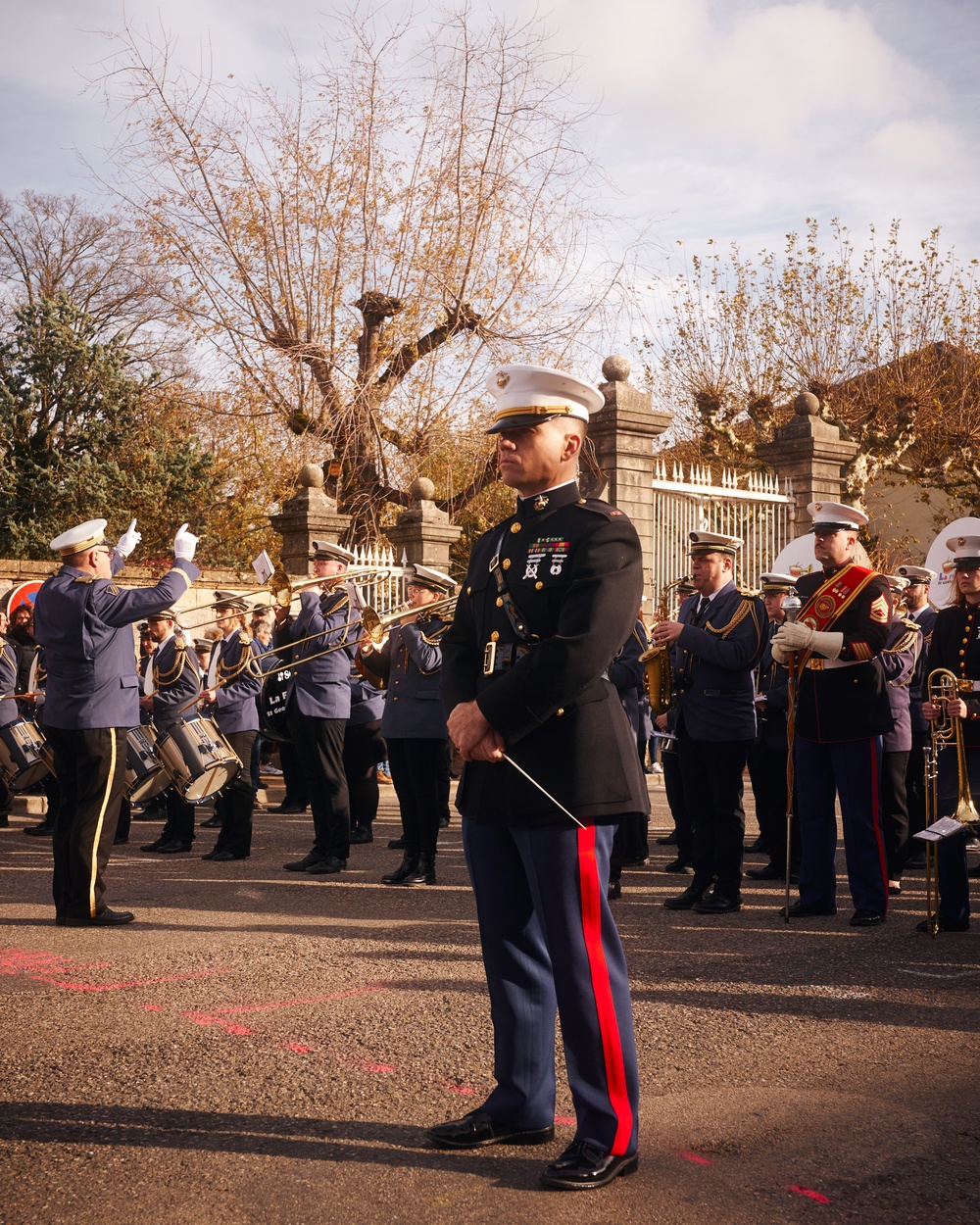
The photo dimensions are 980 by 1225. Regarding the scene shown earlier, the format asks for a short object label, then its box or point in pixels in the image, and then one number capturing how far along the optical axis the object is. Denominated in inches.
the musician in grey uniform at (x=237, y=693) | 400.2
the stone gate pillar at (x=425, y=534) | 653.3
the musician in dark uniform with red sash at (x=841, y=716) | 270.7
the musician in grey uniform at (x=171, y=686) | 393.7
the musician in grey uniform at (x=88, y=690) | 270.5
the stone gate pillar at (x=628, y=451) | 633.0
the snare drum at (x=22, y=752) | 418.0
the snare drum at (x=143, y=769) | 378.9
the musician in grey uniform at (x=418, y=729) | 325.4
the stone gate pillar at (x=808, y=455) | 712.4
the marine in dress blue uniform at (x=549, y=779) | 135.0
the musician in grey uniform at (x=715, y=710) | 289.1
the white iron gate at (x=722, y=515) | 656.4
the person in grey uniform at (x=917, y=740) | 362.9
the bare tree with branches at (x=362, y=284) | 787.4
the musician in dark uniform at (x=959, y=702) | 260.5
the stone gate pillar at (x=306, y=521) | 666.2
